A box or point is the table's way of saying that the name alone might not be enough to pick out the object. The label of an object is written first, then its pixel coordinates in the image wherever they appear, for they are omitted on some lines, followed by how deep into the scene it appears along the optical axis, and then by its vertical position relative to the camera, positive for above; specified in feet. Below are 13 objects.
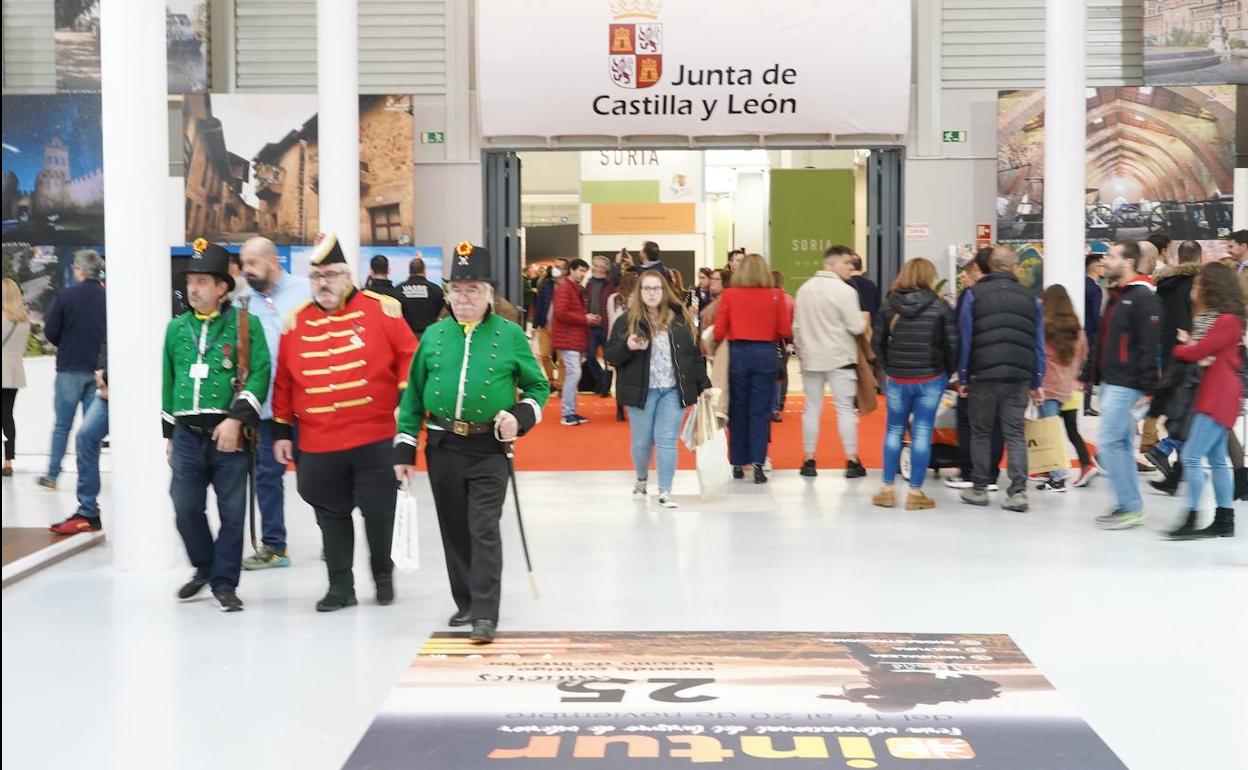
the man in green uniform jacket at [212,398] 19.17 -1.23
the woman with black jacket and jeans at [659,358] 28.09 -1.10
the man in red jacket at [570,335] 44.39 -1.04
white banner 50.21 +8.21
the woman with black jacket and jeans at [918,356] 27.89 -1.09
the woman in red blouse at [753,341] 31.55 -0.89
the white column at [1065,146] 34.65 +3.66
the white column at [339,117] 32.17 +4.23
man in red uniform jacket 18.71 -1.15
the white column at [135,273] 22.16 +0.49
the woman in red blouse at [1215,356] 23.48 -0.96
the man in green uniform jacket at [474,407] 17.49 -1.26
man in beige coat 31.96 -0.73
